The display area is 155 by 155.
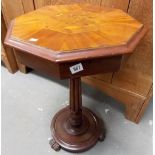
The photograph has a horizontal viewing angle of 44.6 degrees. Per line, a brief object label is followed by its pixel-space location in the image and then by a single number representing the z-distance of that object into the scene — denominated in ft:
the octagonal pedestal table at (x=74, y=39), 1.94
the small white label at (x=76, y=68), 1.98
